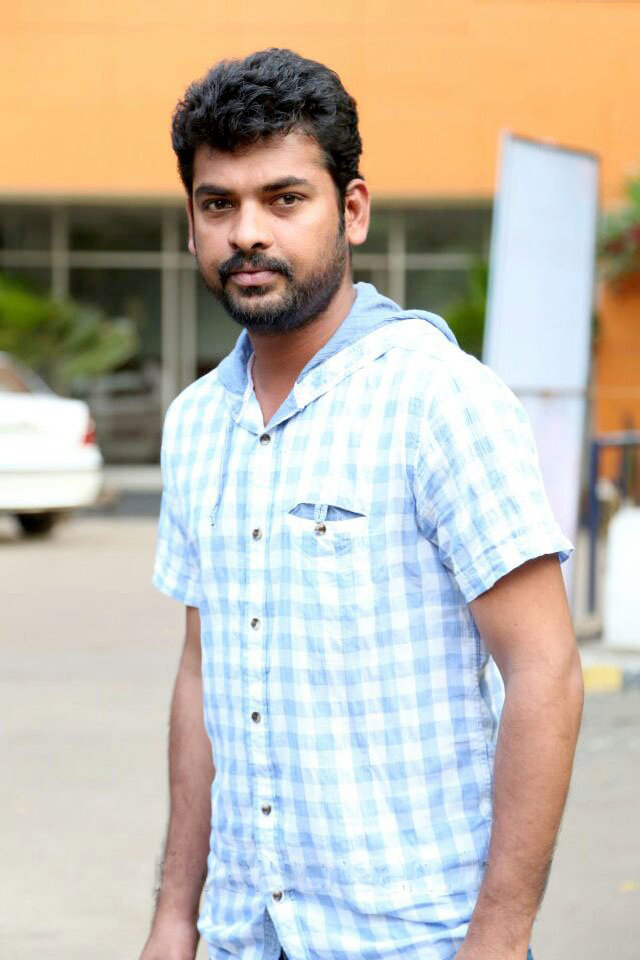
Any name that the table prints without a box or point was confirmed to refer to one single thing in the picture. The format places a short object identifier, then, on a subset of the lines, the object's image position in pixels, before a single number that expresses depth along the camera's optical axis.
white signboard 8.96
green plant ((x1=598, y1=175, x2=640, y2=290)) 20.53
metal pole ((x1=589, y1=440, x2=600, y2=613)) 10.11
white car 14.49
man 1.95
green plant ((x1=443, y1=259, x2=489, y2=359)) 20.05
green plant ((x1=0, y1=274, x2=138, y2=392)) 20.56
